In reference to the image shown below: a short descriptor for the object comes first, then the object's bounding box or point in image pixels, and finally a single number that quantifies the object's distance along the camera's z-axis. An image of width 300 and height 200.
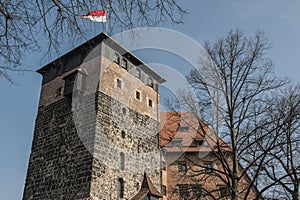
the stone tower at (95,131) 15.75
